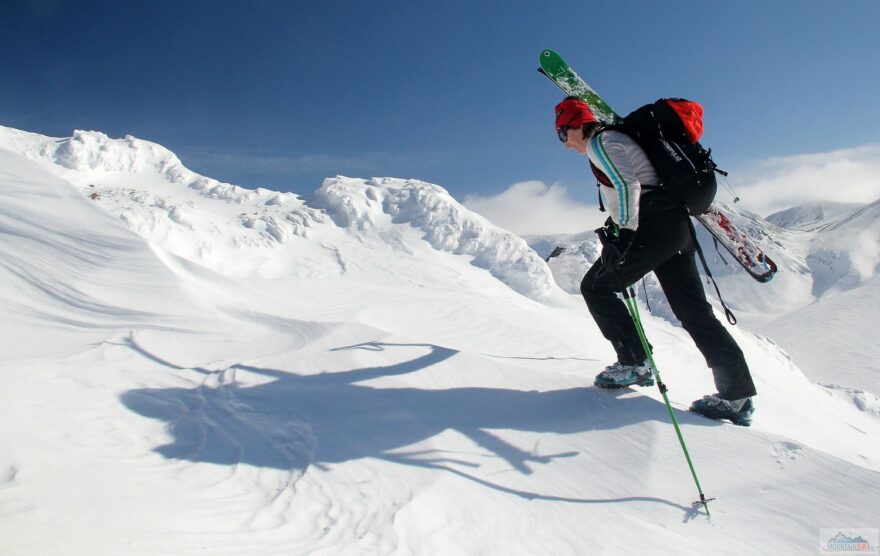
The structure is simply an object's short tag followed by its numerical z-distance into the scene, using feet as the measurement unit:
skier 11.12
